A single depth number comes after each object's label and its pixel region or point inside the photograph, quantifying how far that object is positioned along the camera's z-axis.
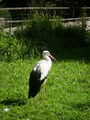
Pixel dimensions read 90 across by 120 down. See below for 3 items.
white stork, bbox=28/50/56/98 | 8.73
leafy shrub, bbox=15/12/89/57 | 15.61
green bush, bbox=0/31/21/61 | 13.59
